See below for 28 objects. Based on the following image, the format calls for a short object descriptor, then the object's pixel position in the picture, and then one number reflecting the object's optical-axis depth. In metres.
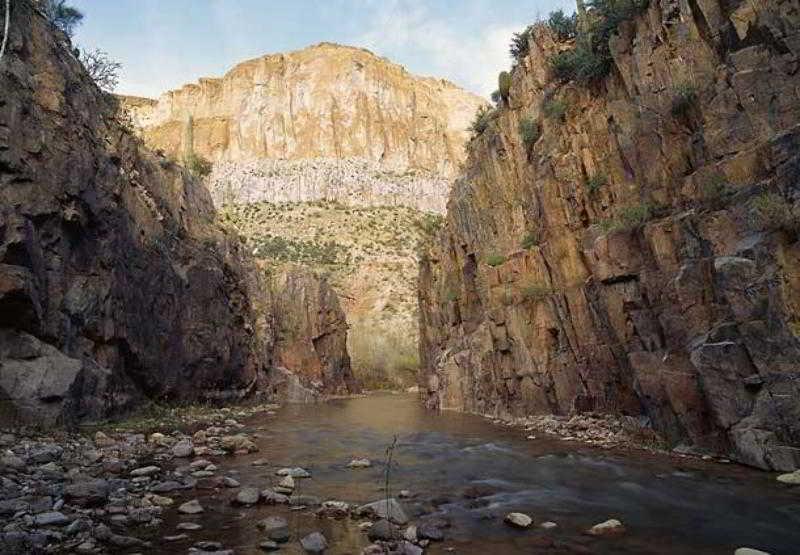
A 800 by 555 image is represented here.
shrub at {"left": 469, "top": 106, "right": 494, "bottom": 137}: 33.50
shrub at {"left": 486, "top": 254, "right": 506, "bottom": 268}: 27.56
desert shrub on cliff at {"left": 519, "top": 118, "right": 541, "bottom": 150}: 26.27
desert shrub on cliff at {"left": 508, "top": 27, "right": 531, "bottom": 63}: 31.03
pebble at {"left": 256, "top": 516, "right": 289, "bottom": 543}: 7.36
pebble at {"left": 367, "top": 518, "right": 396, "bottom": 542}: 7.45
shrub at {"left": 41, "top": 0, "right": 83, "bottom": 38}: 21.25
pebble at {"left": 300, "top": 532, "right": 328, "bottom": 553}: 6.95
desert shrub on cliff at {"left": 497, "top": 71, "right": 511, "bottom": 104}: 31.03
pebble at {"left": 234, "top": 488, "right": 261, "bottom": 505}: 9.03
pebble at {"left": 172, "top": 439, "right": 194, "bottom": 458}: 13.50
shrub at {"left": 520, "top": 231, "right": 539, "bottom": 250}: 25.34
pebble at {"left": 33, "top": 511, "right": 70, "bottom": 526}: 7.09
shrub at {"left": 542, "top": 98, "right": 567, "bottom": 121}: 23.41
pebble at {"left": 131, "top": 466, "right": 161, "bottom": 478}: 10.77
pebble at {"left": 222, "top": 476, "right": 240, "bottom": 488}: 10.38
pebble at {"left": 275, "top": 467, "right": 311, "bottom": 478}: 11.69
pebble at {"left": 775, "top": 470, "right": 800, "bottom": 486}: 9.57
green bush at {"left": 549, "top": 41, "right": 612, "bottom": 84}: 21.25
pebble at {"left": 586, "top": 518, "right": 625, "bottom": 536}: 7.76
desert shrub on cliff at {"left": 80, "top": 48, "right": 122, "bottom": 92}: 25.14
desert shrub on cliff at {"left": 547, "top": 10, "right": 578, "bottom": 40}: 27.43
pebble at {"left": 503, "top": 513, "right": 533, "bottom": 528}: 8.15
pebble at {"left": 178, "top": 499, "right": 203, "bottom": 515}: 8.40
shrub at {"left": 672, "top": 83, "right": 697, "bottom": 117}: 15.62
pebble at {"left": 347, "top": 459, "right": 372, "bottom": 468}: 13.12
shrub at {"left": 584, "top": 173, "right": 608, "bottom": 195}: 20.19
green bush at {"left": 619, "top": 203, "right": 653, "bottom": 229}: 16.64
